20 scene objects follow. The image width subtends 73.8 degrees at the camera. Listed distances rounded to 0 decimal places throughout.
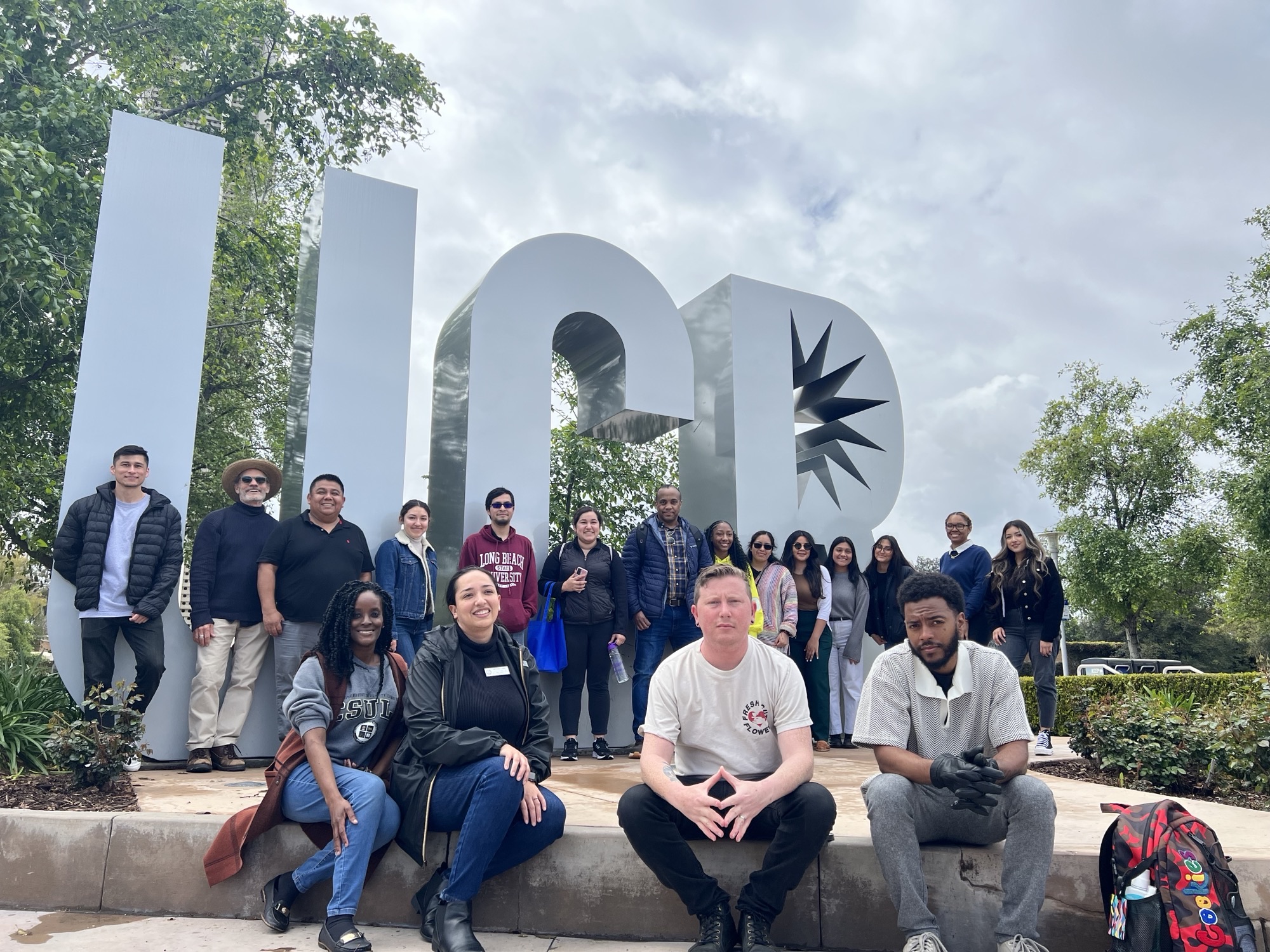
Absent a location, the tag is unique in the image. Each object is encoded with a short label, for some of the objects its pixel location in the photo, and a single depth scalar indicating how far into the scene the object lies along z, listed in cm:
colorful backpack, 250
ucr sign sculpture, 539
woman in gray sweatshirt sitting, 301
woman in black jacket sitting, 296
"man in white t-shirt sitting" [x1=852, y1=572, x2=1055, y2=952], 276
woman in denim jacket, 550
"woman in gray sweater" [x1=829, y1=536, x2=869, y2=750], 712
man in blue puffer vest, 621
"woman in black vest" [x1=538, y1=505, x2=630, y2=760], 599
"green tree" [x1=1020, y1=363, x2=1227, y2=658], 2361
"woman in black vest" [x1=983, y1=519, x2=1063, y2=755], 598
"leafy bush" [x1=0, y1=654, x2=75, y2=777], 444
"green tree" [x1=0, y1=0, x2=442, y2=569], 917
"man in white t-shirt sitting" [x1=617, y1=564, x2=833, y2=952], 283
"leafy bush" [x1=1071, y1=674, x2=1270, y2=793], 475
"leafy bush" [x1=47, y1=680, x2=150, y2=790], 406
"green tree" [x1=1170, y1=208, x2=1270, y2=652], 1648
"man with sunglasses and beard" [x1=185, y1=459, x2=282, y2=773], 508
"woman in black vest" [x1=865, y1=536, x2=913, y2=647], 713
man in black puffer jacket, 481
